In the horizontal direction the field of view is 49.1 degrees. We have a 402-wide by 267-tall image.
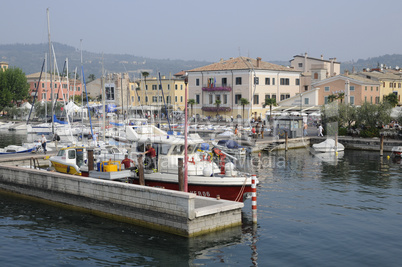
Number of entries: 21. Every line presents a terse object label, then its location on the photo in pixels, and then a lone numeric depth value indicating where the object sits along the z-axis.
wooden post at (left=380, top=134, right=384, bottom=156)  44.15
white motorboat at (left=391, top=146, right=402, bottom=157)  42.19
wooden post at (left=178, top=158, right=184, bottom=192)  20.64
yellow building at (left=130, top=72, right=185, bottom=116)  106.44
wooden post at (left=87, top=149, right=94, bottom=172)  24.72
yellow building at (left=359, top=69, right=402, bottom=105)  84.93
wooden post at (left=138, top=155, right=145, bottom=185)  22.58
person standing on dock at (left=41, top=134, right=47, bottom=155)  37.94
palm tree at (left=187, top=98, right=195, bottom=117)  87.85
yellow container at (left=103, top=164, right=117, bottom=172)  23.53
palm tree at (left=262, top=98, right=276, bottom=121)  78.93
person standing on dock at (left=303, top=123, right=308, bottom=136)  54.09
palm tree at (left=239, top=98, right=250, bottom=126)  79.19
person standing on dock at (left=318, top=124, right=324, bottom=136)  53.28
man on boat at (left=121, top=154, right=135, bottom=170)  23.91
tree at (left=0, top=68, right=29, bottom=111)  104.19
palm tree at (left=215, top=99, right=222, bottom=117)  84.19
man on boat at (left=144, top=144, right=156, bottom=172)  23.67
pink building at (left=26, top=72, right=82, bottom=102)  124.38
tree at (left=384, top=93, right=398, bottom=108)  80.81
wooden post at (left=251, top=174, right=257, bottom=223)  19.98
